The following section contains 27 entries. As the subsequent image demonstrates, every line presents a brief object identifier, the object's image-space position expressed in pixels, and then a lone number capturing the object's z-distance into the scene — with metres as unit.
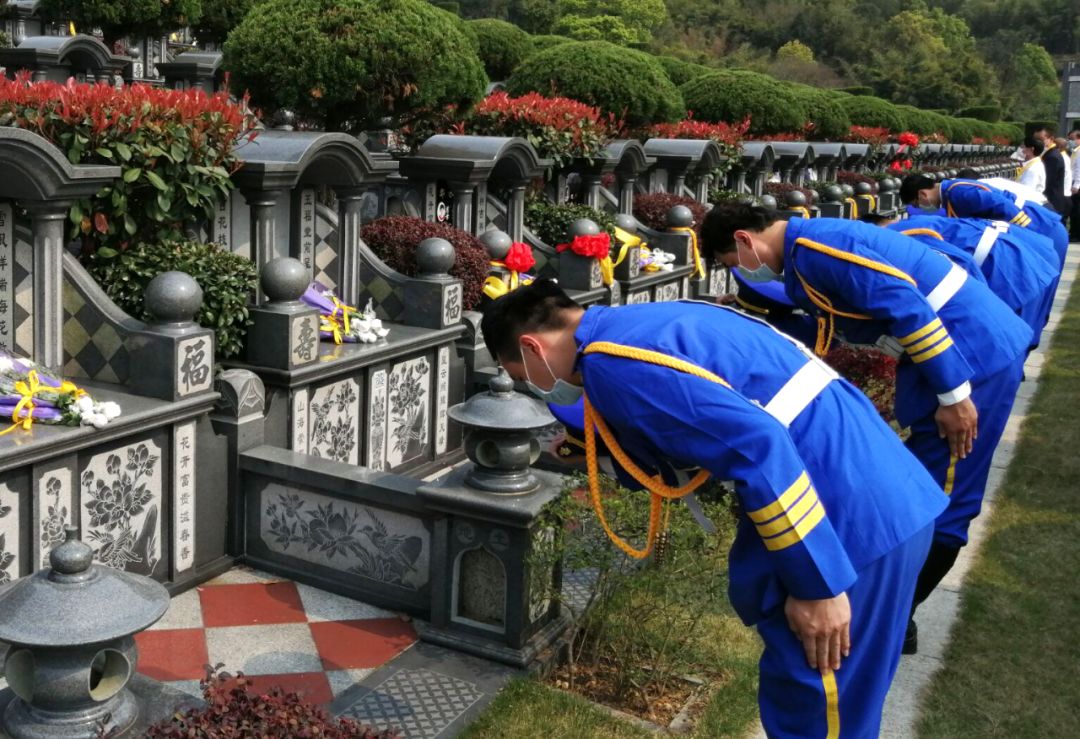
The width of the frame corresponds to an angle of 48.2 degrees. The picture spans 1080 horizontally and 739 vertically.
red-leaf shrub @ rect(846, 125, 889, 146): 24.69
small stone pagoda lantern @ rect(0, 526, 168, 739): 2.80
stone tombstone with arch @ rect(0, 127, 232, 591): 4.72
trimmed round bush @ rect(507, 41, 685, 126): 12.76
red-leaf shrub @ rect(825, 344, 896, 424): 6.99
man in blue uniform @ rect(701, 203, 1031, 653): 4.39
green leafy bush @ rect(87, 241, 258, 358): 5.72
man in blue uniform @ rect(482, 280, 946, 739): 2.72
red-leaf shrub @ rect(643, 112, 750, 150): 13.93
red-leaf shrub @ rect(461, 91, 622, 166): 10.06
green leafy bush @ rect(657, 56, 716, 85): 26.00
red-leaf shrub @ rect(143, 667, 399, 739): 2.70
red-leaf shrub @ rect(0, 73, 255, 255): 5.44
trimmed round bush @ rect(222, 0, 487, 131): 9.02
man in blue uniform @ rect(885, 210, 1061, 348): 6.21
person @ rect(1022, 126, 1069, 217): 15.65
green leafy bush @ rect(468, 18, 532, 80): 22.16
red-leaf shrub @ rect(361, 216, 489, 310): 7.81
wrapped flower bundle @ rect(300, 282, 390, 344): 6.57
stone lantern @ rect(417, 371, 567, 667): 4.68
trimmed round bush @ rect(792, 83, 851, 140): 21.79
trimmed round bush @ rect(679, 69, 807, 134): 17.95
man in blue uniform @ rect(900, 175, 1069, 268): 7.23
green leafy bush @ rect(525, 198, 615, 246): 10.08
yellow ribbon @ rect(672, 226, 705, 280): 11.27
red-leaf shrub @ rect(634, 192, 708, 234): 11.86
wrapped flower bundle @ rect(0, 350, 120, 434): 4.69
